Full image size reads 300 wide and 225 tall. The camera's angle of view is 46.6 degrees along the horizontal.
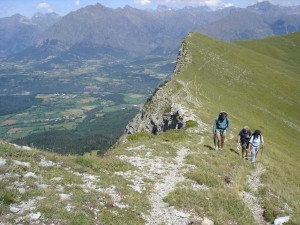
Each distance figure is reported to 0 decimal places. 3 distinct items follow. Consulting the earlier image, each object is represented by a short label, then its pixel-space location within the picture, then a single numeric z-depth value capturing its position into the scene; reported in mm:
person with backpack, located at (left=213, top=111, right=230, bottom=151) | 28216
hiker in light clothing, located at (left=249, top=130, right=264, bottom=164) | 27188
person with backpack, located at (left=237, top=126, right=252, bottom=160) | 28422
